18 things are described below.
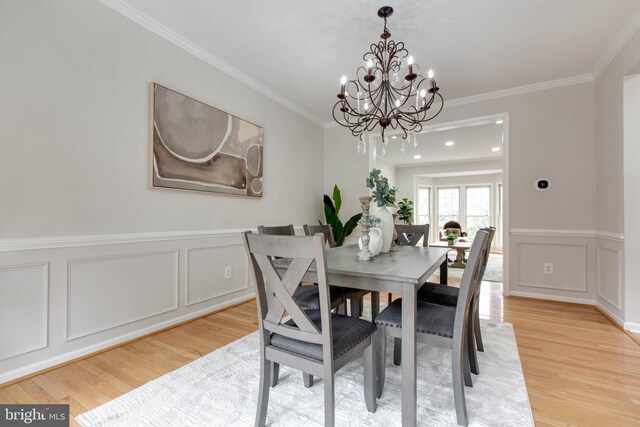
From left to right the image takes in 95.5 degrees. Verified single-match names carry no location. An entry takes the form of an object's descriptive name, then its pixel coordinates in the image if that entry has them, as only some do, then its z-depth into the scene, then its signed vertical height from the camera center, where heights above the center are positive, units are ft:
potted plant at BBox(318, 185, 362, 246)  14.93 -0.20
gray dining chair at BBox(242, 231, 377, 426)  3.76 -1.68
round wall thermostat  11.30 +1.29
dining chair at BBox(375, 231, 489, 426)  4.42 -1.77
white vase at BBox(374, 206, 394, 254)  6.81 -0.20
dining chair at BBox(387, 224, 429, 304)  9.64 -0.57
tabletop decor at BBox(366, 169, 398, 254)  6.48 +0.33
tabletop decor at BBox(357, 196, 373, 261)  5.91 -0.36
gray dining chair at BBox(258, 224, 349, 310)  5.99 -1.73
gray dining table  4.18 -1.01
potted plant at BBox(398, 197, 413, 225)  25.84 +0.41
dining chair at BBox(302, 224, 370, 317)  6.63 -1.87
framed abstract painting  8.04 +2.16
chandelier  7.07 +4.94
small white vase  6.41 -0.50
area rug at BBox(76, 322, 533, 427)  4.59 -3.22
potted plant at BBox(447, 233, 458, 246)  19.95 -1.48
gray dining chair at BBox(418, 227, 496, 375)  5.63 -1.73
